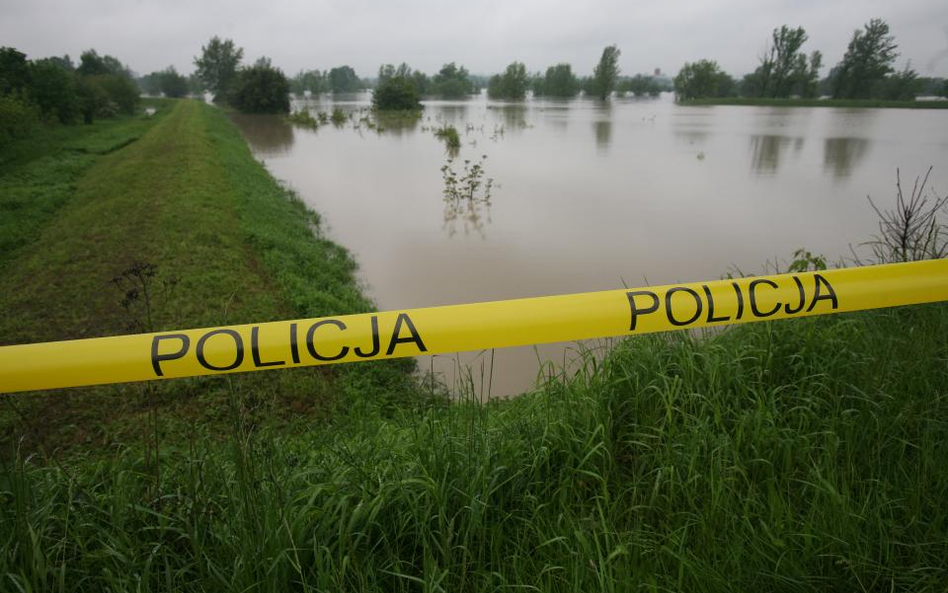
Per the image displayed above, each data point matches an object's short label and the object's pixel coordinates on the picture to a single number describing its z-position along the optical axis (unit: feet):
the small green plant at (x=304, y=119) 109.40
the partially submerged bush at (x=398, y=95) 145.69
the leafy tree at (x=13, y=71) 53.26
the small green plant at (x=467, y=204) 32.17
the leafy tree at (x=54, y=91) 62.59
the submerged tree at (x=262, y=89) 135.85
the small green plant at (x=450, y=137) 67.21
